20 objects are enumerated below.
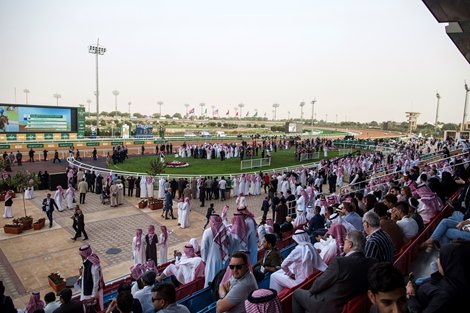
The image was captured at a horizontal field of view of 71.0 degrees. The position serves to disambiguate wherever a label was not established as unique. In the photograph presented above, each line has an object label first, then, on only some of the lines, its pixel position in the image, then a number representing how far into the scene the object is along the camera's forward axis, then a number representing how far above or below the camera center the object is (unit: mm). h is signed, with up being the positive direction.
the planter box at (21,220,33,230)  12574 -4145
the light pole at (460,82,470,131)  52591 +3411
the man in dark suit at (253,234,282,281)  4699 -1983
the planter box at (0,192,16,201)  16934 -4132
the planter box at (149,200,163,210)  16078 -4095
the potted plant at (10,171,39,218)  16219 -3238
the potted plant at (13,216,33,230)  12505 -4016
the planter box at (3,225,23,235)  12180 -4191
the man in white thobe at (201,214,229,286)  5340 -2064
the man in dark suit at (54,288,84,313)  4148 -2381
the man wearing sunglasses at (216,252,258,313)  3145 -1572
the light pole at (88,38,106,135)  48381 +10456
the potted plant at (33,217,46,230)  12711 -4127
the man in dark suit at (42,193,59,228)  12875 -3438
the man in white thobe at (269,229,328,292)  4023 -1736
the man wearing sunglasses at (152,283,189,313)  3051 -1650
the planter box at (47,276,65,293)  8151 -4171
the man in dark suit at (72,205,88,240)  11500 -3639
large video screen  32844 -238
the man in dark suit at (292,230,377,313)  2963 -1427
